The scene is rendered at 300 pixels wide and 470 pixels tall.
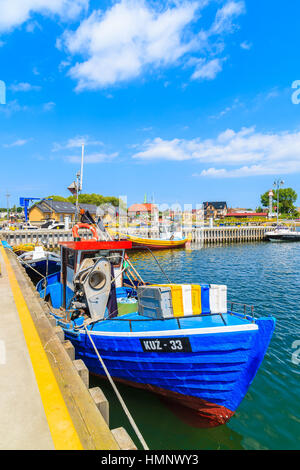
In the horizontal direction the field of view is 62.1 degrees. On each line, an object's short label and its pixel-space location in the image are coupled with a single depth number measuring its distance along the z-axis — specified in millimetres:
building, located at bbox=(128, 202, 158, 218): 124000
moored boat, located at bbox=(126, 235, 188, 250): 38041
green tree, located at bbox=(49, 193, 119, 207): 105875
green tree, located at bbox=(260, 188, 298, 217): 130500
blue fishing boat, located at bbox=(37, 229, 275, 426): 5605
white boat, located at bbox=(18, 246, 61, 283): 19953
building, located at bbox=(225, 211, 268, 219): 130875
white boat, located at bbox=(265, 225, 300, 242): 53188
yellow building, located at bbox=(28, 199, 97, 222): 65562
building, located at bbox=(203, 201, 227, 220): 123000
